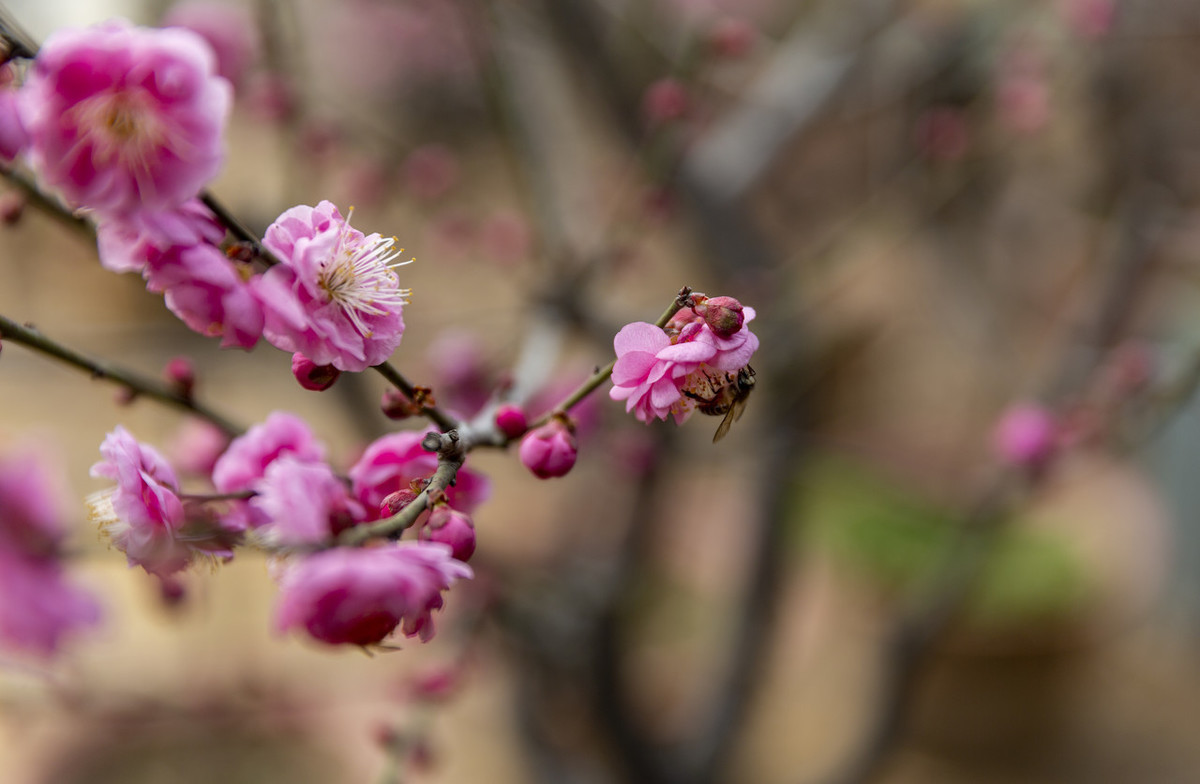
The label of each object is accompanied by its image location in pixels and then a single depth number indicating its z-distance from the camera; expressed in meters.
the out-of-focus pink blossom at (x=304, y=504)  0.32
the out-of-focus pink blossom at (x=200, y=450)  0.43
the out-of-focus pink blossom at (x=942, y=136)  0.82
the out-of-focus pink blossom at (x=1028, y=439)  0.64
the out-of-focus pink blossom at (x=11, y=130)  0.34
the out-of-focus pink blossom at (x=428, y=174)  0.87
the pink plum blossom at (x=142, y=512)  0.34
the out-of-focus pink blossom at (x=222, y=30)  0.69
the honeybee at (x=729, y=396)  0.35
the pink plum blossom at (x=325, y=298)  0.34
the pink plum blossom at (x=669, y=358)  0.34
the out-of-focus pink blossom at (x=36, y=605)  0.40
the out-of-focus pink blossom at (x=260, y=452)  0.36
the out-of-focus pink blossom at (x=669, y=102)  0.60
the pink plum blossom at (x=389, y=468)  0.35
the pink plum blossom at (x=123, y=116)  0.33
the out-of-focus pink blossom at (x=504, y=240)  1.00
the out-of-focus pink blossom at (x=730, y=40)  0.65
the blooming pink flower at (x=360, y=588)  0.32
